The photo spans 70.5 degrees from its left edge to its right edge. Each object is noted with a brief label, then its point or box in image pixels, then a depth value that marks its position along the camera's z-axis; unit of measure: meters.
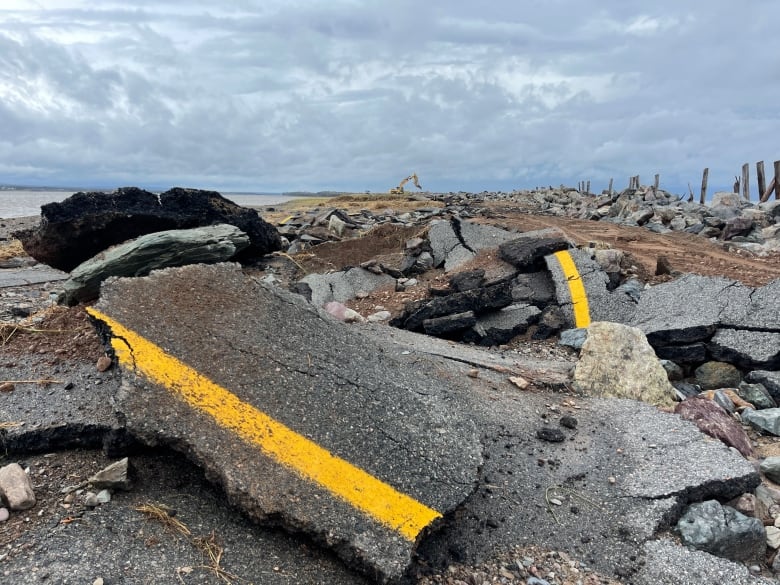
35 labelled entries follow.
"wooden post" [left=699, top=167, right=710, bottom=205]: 29.12
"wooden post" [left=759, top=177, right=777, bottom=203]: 22.70
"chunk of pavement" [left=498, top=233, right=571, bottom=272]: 6.82
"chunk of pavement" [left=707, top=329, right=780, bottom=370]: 4.85
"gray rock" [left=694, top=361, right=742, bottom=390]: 4.98
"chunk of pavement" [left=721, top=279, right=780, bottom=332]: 5.16
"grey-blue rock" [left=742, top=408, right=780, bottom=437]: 4.04
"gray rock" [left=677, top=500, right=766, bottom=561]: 2.76
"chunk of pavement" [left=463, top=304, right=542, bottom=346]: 5.74
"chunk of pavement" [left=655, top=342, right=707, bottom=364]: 5.17
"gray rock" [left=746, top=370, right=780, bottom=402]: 4.55
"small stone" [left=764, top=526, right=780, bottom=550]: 2.88
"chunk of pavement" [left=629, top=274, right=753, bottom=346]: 5.25
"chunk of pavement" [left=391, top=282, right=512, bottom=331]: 5.85
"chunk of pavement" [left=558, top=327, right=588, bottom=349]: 5.63
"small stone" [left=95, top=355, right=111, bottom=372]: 3.12
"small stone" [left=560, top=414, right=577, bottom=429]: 3.64
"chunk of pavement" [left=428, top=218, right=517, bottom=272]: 8.23
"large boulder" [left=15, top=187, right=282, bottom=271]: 5.50
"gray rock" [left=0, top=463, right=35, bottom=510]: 2.30
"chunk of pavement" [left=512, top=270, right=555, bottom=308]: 6.42
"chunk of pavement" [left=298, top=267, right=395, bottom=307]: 7.54
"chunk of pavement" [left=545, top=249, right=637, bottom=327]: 6.04
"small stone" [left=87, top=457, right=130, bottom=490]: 2.40
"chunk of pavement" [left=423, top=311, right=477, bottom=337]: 5.67
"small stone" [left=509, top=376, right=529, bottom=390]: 4.12
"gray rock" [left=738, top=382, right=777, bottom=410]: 4.48
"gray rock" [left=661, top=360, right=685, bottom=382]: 5.16
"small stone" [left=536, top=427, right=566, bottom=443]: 3.45
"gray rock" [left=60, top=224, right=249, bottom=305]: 4.50
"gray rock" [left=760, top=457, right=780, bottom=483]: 3.34
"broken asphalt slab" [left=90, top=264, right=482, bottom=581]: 2.38
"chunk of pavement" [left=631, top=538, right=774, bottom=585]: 2.55
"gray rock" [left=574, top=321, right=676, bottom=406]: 4.30
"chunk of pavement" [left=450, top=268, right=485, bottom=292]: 6.54
